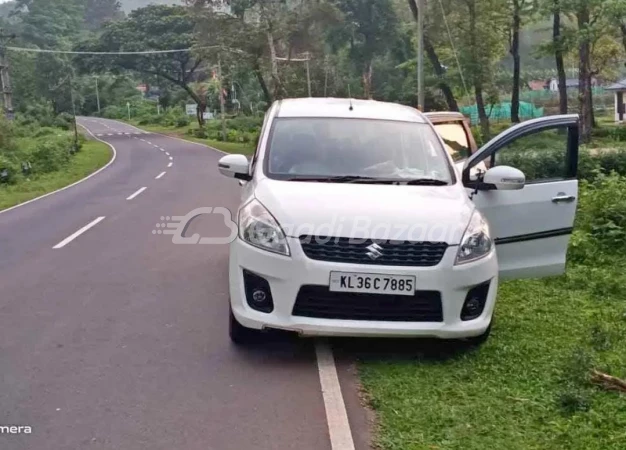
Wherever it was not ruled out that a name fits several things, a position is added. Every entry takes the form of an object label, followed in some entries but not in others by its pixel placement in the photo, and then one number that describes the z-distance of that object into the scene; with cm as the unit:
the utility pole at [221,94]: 4702
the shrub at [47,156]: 2993
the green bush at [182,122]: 7067
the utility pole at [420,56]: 2083
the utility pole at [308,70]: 3986
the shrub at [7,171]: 2486
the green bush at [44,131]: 4876
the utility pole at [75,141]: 4122
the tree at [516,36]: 3133
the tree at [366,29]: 4903
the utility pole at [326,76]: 4399
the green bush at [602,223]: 902
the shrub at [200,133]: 5583
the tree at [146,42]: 6203
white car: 509
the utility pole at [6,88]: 3466
